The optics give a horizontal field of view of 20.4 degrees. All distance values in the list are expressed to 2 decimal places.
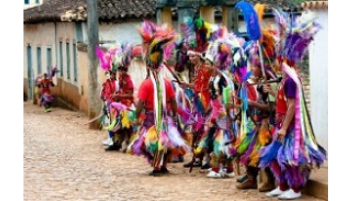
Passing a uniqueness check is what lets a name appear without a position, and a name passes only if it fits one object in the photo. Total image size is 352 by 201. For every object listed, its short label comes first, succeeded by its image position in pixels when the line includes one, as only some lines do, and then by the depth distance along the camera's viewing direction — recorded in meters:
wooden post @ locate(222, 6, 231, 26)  21.18
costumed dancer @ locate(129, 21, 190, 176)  13.50
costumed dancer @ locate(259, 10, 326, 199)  10.95
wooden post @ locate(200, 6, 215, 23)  20.79
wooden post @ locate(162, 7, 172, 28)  21.75
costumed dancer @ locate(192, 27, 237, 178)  12.97
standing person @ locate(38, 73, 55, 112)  32.22
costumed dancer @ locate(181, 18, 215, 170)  13.55
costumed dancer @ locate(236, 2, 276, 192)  11.54
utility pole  23.19
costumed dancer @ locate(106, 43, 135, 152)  16.41
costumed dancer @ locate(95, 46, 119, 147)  17.09
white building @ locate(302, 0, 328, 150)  13.43
